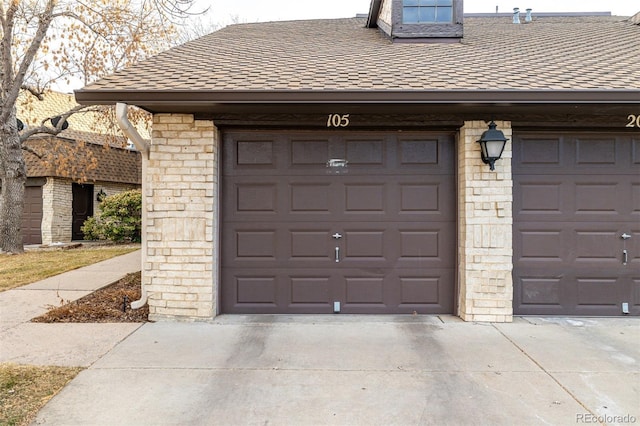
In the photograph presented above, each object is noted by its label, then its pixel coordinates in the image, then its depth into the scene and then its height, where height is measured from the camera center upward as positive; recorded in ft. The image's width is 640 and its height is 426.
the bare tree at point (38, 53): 34.88 +15.04
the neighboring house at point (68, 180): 41.32 +3.99
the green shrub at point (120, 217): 42.60 -0.33
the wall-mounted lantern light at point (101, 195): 48.16 +2.32
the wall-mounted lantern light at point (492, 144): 15.53 +2.83
